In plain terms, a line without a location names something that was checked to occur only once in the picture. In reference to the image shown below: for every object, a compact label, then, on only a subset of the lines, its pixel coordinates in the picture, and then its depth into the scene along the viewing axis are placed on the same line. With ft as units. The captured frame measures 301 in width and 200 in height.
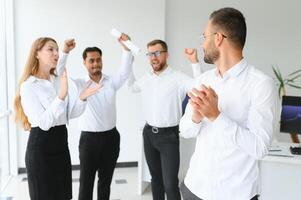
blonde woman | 7.19
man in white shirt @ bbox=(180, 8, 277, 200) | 4.17
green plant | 16.67
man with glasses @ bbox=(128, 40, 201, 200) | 9.75
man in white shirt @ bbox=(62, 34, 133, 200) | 9.52
